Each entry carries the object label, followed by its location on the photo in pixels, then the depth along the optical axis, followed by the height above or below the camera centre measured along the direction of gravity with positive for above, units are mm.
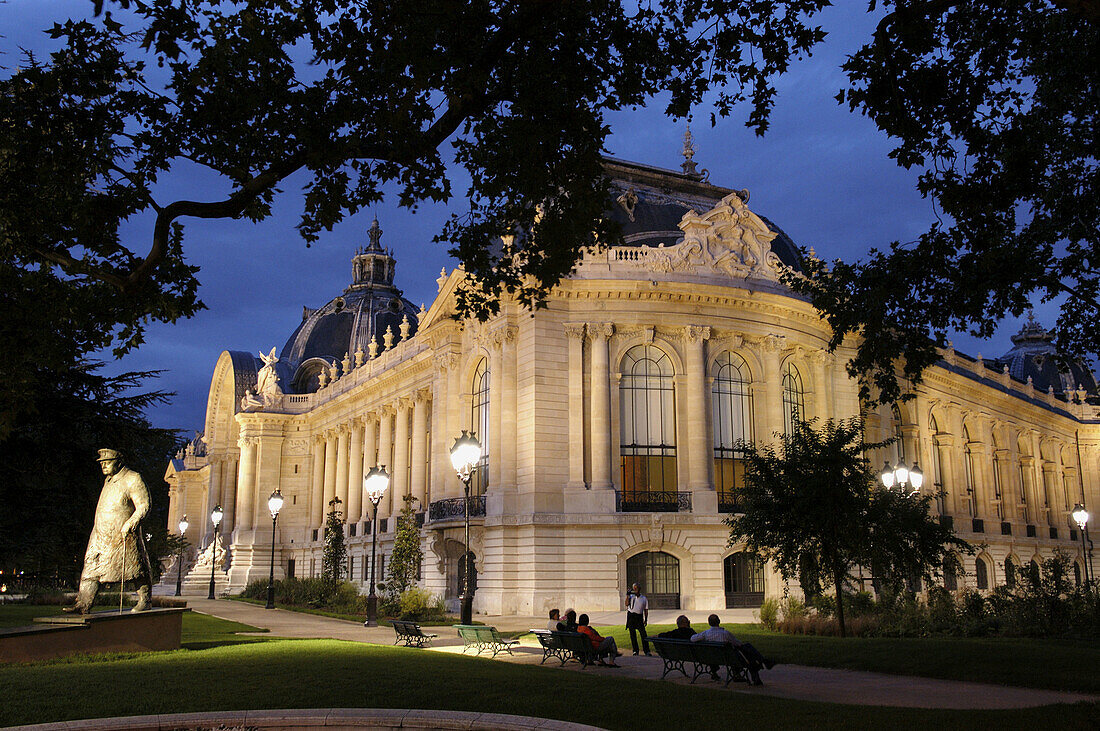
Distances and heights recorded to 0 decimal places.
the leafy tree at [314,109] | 10961 +5525
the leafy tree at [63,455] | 23500 +2616
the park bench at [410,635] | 22234 -1763
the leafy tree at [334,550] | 51259 +473
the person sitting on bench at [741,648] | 14875 -1431
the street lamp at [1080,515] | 42059 +1624
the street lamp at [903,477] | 28891 +2438
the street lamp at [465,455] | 26047 +2765
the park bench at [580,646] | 18031 -1677
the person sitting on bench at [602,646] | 17922 -1648
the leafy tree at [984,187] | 13828 +5785
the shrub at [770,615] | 26266 -1628
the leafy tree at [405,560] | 38594 -67
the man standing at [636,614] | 20938 -1269
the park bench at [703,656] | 14719 -1569
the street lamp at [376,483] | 32250 +2508
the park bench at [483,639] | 20484 -1746
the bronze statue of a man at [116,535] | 17891 +480
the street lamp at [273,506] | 43281 +2372
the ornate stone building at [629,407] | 35469 +6222
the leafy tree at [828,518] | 22672 +871
